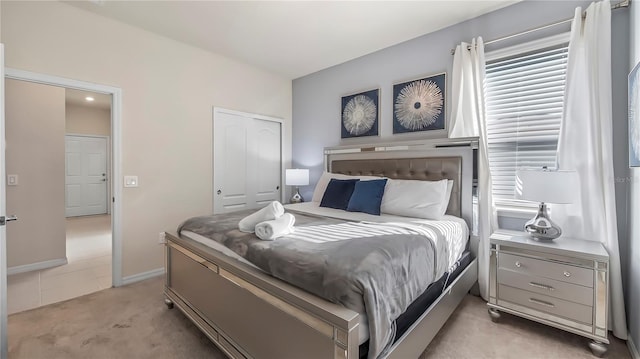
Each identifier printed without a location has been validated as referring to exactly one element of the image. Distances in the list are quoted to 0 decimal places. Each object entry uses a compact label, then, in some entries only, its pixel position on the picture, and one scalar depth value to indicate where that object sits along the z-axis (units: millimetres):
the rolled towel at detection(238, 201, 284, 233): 1895
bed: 1208
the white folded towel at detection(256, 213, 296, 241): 1702
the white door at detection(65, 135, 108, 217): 6551
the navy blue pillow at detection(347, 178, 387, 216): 2707
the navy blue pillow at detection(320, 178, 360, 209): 2979
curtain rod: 2018
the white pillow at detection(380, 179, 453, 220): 2555
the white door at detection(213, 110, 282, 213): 3775
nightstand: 1823
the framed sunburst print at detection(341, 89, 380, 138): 3609
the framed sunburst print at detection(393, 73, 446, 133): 3031
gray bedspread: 1194
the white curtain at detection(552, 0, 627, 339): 1984
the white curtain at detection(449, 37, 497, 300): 2584
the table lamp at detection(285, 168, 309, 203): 4055
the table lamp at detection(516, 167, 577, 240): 1945
